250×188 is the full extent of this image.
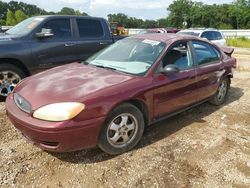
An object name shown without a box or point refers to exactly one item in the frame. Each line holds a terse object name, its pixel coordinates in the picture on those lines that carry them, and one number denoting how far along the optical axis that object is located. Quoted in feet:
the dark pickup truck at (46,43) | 12.91
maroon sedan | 7.34
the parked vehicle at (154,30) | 45.12
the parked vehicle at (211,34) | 29.90
